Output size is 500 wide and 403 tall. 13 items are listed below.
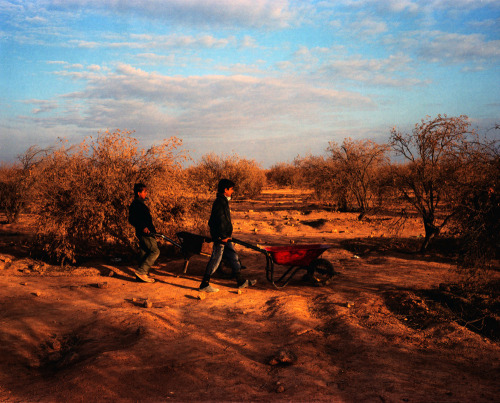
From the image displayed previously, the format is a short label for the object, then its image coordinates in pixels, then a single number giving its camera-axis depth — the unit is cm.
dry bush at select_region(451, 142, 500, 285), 523
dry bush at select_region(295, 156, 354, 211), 1817
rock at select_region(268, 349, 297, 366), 380
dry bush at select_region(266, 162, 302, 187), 3924
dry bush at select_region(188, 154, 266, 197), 2808
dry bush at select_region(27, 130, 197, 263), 805
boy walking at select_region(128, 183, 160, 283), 689
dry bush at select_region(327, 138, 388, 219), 1709
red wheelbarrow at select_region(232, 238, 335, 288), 618
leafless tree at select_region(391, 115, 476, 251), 884
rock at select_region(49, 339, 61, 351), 438
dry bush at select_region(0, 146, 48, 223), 1470
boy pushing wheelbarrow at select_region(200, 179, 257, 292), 622
